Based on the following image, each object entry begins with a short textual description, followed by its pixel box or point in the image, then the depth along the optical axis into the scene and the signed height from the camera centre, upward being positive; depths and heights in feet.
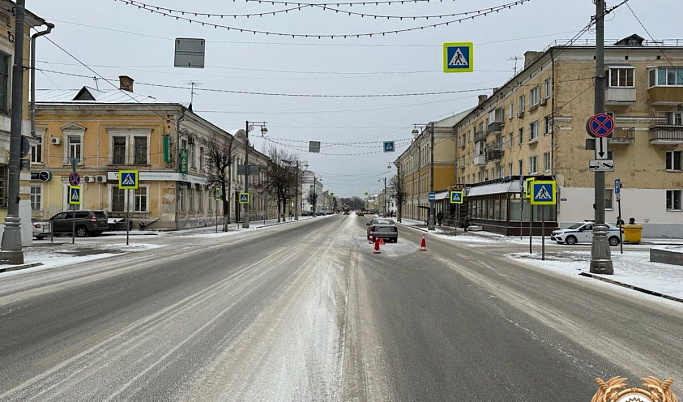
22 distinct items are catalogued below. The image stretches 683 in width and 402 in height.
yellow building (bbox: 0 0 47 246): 58.18 +12.46
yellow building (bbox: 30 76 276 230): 119.65 +12.92
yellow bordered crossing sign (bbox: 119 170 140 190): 70.38 +3.85
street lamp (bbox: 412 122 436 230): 132.77 -2.53
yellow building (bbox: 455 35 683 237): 103.35 +17.02
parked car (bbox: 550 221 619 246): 87.61 -5.27
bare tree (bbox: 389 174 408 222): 210.26 +5.28
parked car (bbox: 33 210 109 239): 94.58 -3.72
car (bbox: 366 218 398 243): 80.48 -4.16
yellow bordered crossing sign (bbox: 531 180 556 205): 56.75 +1.75
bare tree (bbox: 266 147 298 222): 200.95 +13.96
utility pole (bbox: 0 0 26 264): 44.27 +6.27
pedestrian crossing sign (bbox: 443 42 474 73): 47.70 +15.19
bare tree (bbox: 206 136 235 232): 120.94 +12.50
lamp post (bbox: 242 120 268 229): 134.60 +10.06
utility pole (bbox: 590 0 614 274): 42.24 +0.82
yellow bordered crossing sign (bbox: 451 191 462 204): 106.66 +2.29
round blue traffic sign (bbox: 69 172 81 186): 68.44 +3.71
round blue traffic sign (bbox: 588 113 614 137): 41.73 +7.32
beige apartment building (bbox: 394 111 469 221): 205.34 +20.14
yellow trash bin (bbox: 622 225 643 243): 89.10 -4.94
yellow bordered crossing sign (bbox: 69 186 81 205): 68.40 +1.38
